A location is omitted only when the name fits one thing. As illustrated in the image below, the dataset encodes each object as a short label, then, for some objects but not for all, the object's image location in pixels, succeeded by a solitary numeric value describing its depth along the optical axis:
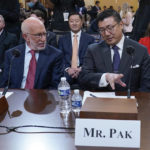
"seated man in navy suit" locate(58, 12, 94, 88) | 3.82
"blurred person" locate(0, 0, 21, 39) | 3.86
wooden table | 1.20
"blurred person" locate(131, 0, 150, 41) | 3.18
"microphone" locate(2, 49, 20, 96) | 1.96
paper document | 1.81
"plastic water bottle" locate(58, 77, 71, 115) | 1.65
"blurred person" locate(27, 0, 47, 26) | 5.02
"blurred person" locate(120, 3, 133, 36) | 6.04
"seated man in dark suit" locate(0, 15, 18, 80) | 3.65
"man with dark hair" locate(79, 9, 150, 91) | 2.15
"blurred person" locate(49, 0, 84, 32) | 4.81
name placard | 1.12
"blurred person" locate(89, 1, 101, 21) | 10.60
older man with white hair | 2.32
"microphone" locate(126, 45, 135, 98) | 1.81
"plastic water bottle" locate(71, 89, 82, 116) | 1.59
